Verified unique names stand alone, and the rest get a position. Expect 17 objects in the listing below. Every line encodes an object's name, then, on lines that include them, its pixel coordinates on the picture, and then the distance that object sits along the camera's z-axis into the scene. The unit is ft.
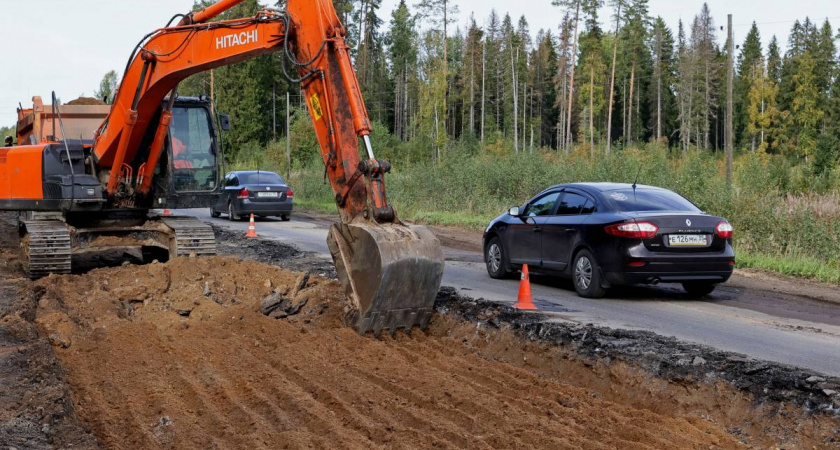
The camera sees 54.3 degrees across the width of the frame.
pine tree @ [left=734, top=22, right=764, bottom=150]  290.97
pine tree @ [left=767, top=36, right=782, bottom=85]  289.53
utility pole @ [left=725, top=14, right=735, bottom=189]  85.70
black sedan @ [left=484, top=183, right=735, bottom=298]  34.76
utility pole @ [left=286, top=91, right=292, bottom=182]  164.51
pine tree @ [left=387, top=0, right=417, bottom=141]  269.85
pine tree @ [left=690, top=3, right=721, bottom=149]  278.67
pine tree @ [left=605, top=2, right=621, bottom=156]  246.76
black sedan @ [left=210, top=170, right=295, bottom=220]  89.40
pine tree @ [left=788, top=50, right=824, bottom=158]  251.19
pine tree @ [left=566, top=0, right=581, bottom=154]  216.54
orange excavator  26.63
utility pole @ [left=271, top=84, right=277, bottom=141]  243.81
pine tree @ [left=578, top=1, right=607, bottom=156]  231.09
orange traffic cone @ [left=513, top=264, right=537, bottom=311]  32.68
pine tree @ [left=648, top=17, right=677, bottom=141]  287.89
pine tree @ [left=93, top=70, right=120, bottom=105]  416.50
